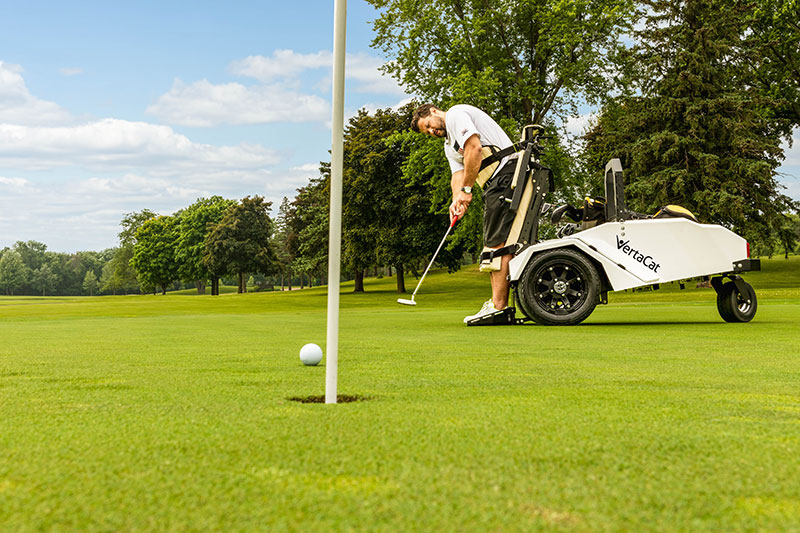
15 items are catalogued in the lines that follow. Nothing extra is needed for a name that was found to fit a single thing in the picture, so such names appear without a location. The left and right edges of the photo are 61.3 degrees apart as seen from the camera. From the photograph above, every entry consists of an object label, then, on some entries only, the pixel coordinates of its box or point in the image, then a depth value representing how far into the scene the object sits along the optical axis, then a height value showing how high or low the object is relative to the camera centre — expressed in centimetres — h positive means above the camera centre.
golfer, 837 +155
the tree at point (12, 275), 13875 +37
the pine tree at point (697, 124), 3397 +819
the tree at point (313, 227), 4847 +373
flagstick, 275 +34
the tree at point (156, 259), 8031 +221
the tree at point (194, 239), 7556 +443
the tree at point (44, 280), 14100 -65
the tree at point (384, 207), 3875 +423
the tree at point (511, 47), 3069 +1088
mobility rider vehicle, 835 +34
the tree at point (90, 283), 13788 -122
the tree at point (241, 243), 6806 +359
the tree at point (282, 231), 10206 +823
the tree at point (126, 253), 10150 +383
